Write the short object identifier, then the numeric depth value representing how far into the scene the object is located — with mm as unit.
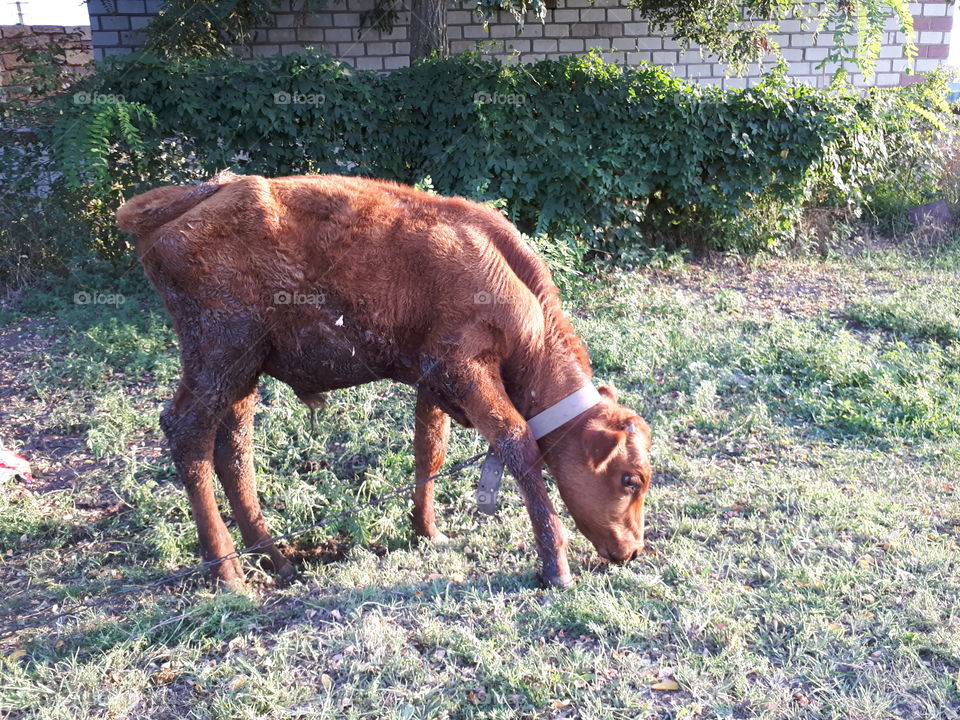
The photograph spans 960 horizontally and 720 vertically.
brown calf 3574
